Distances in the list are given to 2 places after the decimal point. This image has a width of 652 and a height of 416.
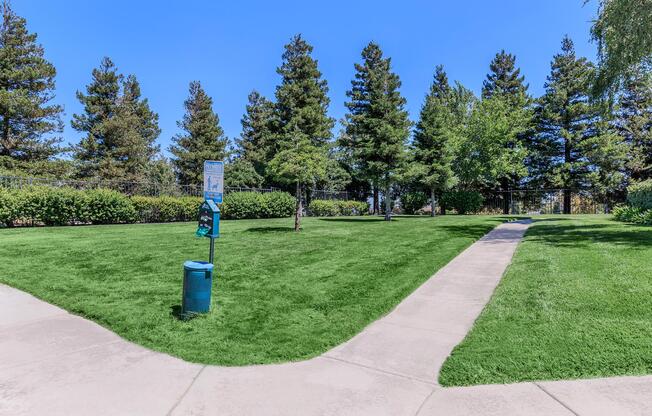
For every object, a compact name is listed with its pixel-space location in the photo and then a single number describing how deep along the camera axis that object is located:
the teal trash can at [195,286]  4.99
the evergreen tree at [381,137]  20.33
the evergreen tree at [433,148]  24.45
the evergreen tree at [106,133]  28.66
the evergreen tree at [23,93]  25.00
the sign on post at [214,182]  5.61
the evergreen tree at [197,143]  34.72
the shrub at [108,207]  16.83
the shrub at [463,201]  30.44
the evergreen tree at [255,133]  38.09
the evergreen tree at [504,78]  39.75
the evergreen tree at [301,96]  31.75
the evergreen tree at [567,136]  31.70
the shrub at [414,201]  32.19
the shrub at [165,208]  18.81
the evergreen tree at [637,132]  32.12
